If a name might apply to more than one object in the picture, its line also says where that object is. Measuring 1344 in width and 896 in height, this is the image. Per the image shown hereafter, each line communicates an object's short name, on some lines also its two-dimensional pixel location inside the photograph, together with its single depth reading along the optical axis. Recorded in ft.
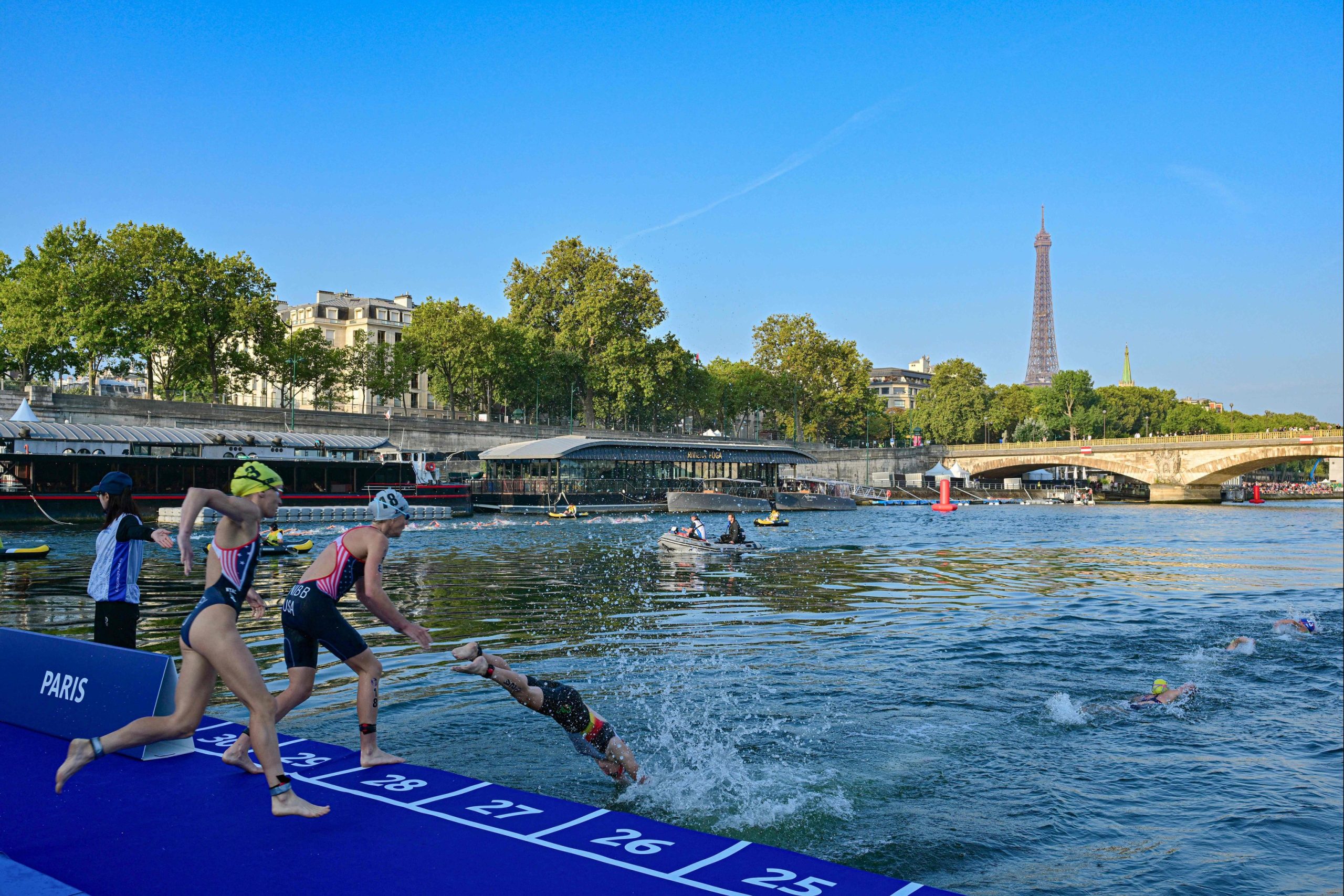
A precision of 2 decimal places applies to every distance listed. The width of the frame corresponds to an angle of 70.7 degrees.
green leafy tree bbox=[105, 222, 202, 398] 198.08
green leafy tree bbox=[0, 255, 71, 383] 189.98
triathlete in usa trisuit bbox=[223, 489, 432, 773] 24.20
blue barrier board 24.75
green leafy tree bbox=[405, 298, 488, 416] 276.41
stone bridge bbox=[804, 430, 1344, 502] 283.79
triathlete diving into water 23.13
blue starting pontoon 17.54
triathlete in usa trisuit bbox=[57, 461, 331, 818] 20.79
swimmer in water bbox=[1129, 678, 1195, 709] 40.40
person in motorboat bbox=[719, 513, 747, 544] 116.78
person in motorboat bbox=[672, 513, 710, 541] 111.04
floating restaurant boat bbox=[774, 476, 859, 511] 250.78
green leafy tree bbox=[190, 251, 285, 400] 209.36
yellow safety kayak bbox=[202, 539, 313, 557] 105.40
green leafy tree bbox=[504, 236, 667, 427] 294.25
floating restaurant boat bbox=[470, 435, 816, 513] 217.15
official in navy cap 28.63
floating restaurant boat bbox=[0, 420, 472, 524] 146.41
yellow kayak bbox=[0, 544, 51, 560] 92.94
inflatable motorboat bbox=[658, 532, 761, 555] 110.52
